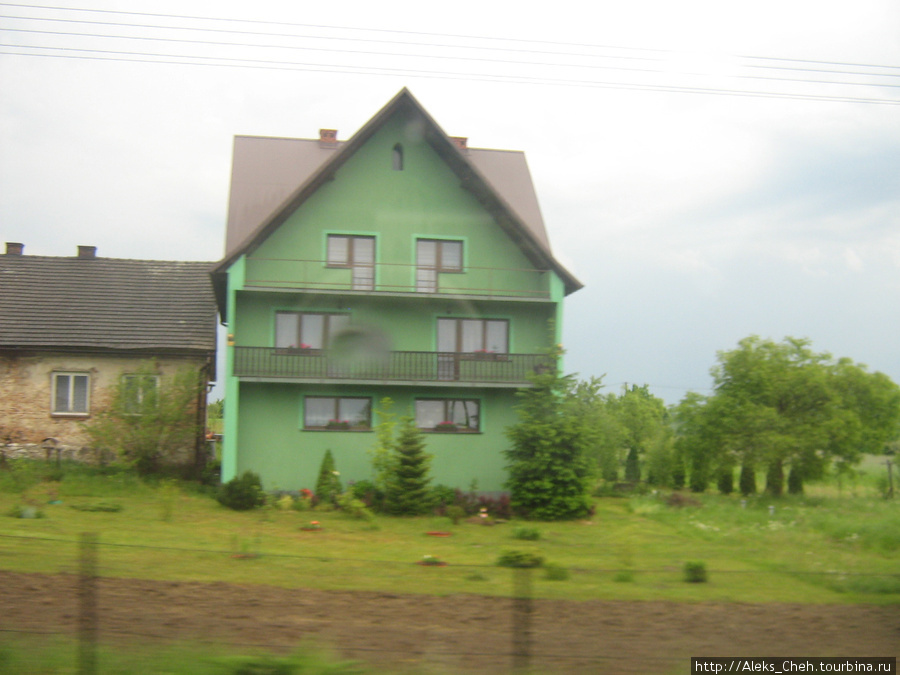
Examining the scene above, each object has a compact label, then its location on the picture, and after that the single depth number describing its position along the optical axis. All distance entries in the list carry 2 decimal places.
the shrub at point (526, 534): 16.70
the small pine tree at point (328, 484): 21.19
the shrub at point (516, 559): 11.27
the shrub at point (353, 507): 19.36
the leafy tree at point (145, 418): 21.42
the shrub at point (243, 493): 19.66
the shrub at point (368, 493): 20.64
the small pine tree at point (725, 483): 27.88
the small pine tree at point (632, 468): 32.38
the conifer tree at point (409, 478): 20.11
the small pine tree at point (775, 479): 24.81
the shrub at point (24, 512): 15.12
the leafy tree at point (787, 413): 23.64
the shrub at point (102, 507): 16.95
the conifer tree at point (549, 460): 20.41
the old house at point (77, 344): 22.91
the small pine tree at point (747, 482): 26.80
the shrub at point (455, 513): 19.50
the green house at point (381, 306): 22.22
